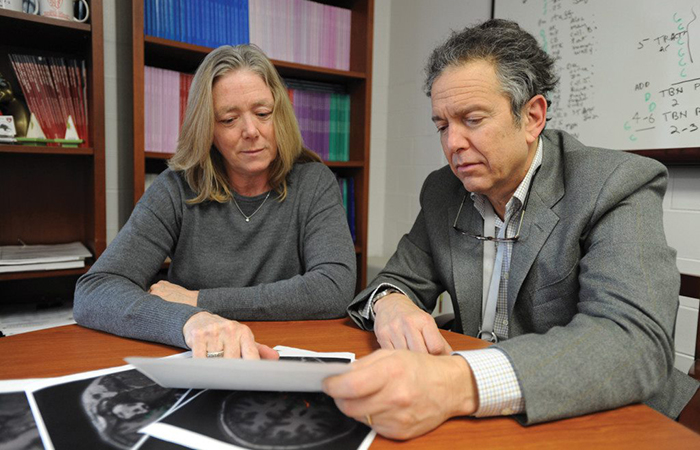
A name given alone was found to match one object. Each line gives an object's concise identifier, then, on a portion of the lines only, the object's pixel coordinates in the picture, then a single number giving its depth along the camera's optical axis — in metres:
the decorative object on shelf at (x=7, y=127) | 1.72
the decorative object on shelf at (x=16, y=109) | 1.77
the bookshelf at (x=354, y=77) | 1.98
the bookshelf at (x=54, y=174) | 1.77
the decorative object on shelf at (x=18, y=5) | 1.68
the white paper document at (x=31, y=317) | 1.73
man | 0.64
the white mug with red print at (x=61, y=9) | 1.73
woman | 1.23
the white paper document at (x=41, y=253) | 1.74
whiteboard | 1.46
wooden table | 0.59
